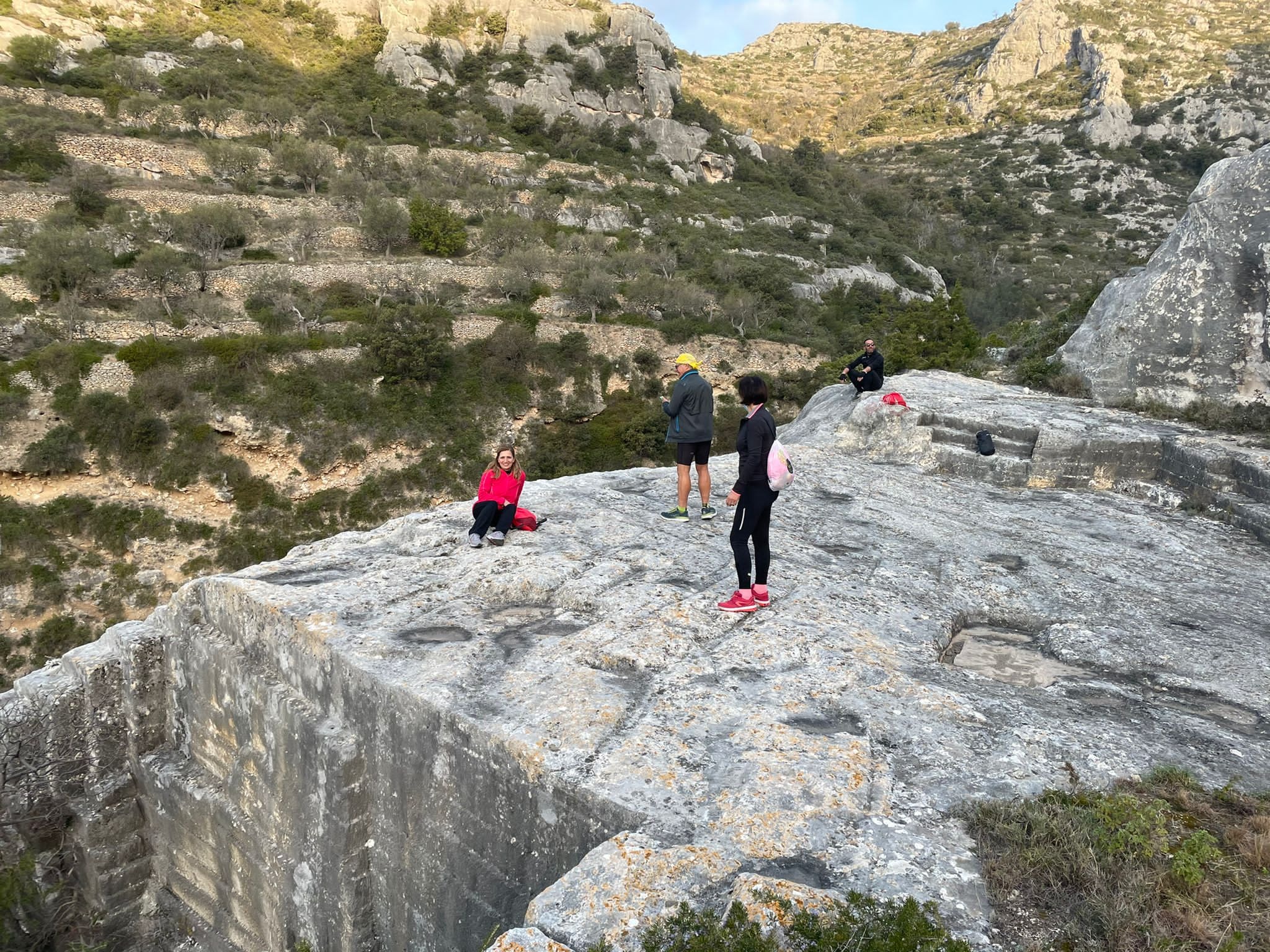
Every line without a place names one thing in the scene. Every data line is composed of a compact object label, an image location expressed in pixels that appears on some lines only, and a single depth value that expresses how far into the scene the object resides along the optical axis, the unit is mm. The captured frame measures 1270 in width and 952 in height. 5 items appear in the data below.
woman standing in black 4703
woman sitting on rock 6340
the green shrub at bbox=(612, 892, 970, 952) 2354
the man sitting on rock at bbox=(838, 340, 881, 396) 11469
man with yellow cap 6562
